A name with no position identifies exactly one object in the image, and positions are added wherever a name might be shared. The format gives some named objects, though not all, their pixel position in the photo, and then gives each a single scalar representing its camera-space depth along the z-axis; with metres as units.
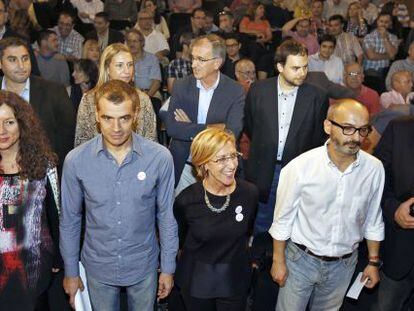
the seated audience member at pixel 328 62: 7.29
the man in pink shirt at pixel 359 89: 6.00
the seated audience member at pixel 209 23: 8.30
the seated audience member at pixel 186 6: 9.71
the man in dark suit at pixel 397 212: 2.79
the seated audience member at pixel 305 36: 8.53
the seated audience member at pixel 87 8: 8.96
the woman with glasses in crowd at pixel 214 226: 2.59
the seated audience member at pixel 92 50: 6.83
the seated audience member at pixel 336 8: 10.10
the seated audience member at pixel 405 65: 7.47
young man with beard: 3.67
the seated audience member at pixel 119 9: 9.25
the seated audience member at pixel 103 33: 7.59
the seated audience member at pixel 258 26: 9.13
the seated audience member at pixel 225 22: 8.48
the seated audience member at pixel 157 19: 8.70
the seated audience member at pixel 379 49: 8.51
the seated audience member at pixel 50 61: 6.88
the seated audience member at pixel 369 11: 10.23
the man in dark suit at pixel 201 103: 3.72
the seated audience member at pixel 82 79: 5.16
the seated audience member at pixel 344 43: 8.17
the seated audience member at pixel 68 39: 7.84
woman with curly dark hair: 2.44
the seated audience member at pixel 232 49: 7.07
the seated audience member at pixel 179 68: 6.52
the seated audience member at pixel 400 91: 6.02
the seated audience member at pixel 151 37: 8.08
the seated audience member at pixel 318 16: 9.46
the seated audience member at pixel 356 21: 9.21
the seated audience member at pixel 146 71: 6.66
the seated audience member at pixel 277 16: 9.85
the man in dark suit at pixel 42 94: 3.62
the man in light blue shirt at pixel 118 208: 2.47
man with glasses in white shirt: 2.60
